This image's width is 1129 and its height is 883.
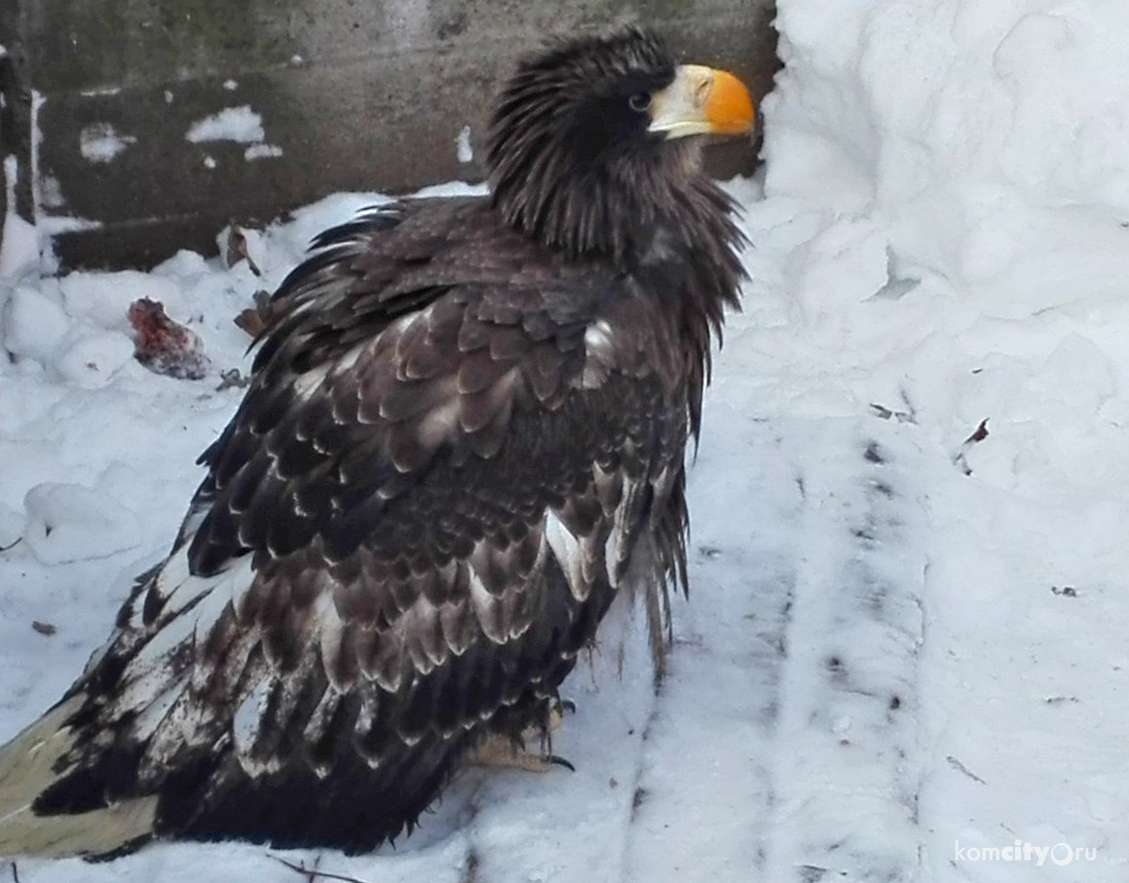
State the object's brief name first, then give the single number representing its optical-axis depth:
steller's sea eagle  3.64
